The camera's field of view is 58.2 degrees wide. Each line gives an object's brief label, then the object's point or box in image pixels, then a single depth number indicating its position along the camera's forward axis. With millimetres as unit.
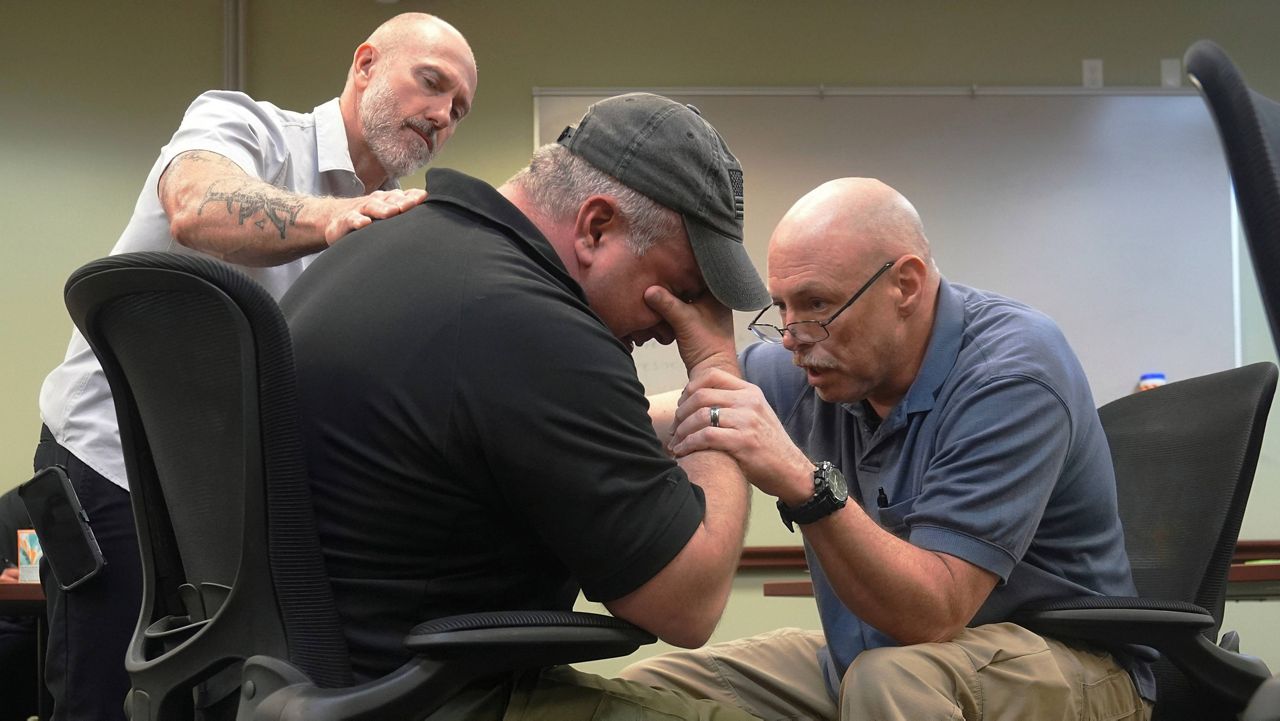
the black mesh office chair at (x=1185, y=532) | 1524
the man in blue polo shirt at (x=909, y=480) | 1472
